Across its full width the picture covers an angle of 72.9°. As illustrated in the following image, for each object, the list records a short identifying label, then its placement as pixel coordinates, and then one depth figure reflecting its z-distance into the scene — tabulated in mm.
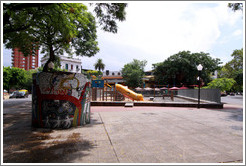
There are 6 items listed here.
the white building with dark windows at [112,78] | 65956
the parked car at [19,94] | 35594
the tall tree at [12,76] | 37719
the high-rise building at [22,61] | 146750
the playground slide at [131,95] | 20438
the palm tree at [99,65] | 69375
